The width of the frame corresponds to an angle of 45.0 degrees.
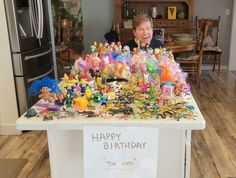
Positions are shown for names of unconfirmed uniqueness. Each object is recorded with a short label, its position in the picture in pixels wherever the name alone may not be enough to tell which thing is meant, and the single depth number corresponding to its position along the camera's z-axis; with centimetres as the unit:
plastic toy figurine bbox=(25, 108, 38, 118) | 122
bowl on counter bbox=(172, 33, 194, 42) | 467
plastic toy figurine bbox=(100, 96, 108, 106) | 132
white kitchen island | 119
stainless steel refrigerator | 277
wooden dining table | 417
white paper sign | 115
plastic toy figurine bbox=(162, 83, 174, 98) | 138
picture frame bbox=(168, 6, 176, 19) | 553
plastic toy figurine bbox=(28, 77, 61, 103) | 135
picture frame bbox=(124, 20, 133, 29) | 551
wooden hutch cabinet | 550
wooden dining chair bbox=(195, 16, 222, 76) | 532
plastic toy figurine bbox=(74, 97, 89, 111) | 126
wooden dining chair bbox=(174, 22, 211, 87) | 458
